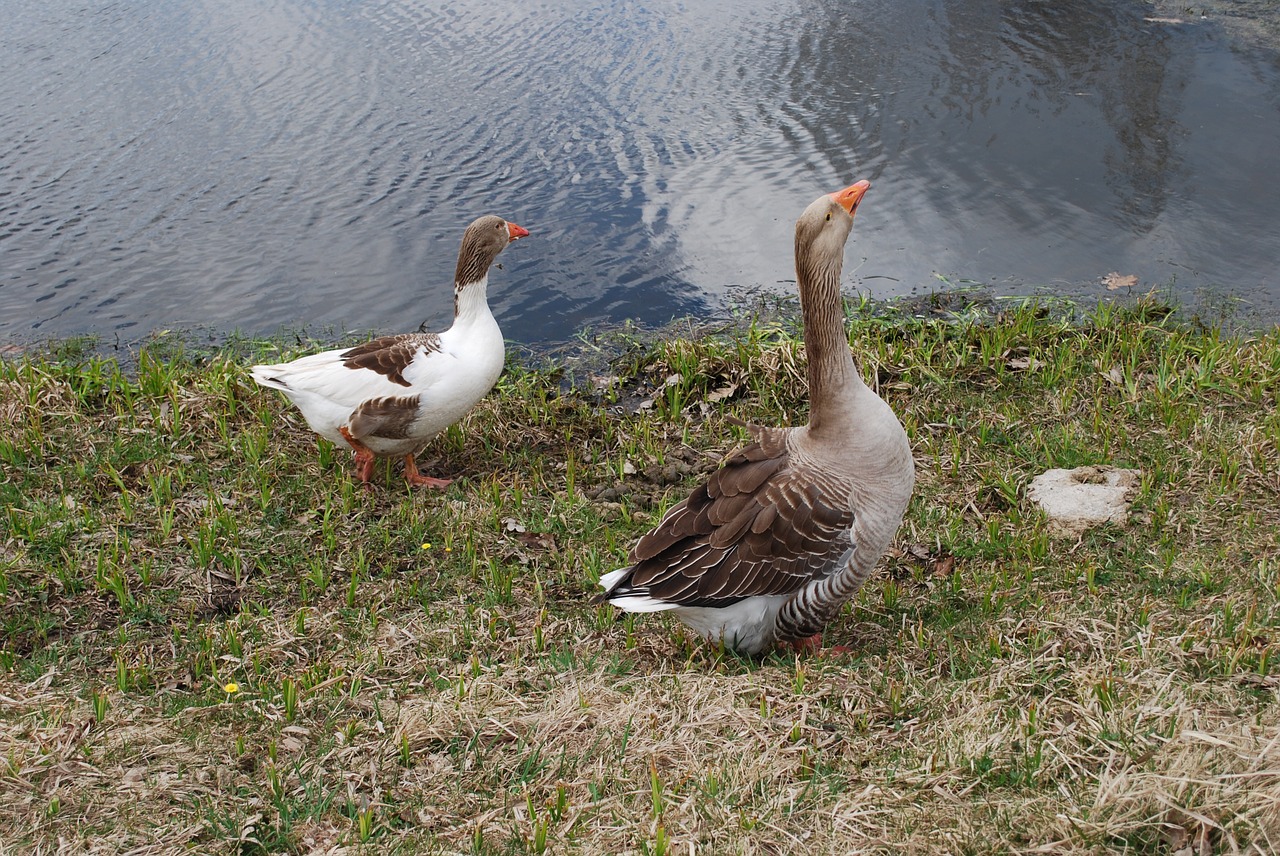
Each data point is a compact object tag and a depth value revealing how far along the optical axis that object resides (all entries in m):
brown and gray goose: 3.88
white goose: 5.46
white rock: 4.72
